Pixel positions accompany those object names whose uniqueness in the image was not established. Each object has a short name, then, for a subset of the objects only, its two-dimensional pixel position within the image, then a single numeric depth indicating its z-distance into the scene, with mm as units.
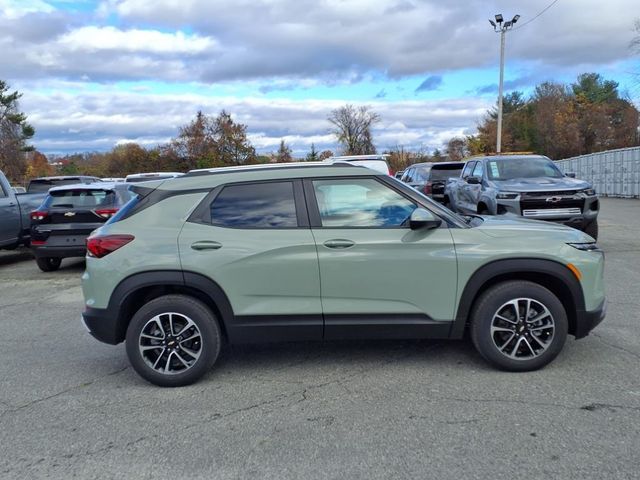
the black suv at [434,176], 16031
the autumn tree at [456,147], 69031
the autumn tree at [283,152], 63069
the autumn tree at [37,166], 58356
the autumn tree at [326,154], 58725
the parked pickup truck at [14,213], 10914
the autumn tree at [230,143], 63156
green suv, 4324
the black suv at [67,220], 9648
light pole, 32378
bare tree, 63094
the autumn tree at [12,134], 50094
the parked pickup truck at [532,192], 9789
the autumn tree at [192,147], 61500
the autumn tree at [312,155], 52928
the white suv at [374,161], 13430
